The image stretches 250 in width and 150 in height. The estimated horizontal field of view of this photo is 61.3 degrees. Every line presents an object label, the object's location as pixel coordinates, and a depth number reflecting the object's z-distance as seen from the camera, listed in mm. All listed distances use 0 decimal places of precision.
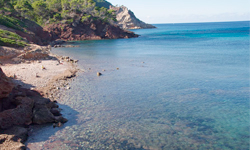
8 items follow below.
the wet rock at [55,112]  14805
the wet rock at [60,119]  13764
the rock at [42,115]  13438
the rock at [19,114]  11996
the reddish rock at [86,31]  78119
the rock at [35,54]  29641
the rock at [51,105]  15063
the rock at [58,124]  13303
